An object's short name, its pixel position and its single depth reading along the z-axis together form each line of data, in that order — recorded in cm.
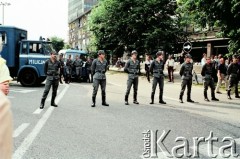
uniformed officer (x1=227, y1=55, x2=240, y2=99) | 1560
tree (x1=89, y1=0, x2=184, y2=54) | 3255
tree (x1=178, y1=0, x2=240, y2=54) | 1792
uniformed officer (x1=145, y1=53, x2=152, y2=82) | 2646
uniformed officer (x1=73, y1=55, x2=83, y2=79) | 2467
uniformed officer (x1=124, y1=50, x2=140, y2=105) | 1302
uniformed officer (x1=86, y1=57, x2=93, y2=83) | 2535
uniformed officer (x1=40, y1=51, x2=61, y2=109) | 1157
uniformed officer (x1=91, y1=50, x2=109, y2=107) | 1209
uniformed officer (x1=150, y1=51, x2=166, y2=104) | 1315
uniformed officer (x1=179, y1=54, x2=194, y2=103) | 1384
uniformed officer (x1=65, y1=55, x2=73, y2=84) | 2408
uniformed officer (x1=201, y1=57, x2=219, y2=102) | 1448
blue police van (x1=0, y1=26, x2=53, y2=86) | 1916
